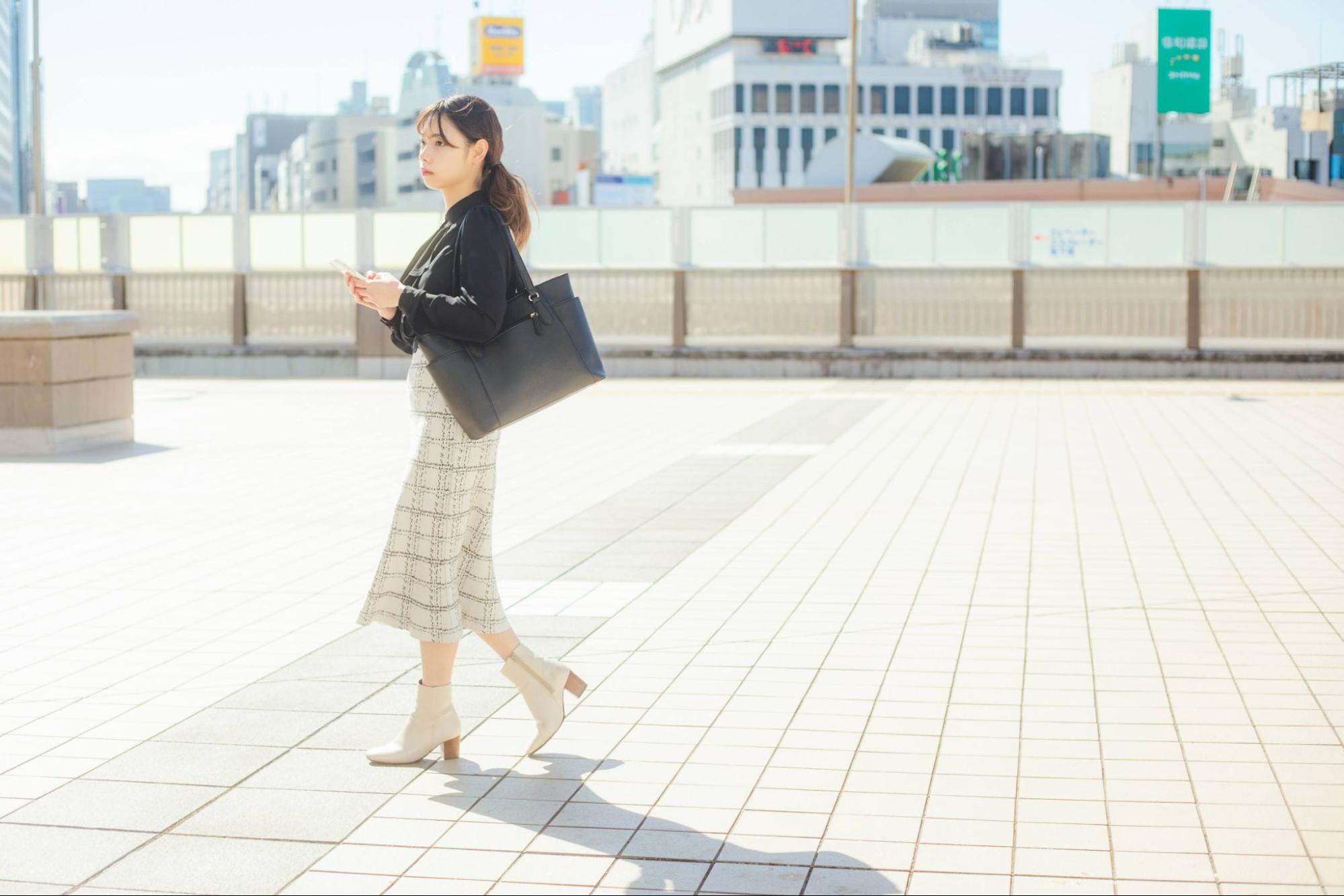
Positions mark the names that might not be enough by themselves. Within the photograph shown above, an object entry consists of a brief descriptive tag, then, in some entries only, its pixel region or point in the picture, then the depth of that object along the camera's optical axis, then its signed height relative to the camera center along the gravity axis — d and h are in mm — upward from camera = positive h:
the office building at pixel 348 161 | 157375 +10307
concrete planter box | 13523 -835
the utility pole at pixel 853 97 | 26109 +2669
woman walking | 4609 -416
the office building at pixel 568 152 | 164625 +11121
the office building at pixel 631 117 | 170000 +15317
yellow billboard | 179125 +22847
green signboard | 85188 +10005
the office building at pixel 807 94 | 129250 +12859
